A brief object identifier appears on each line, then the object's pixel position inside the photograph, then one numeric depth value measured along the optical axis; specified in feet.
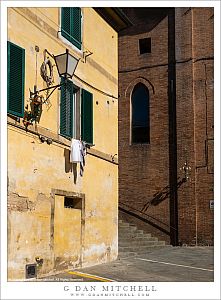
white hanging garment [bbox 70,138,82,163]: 39.99
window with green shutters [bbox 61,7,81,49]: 40.74
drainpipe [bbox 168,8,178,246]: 68.33
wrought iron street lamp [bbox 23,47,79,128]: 35.19
